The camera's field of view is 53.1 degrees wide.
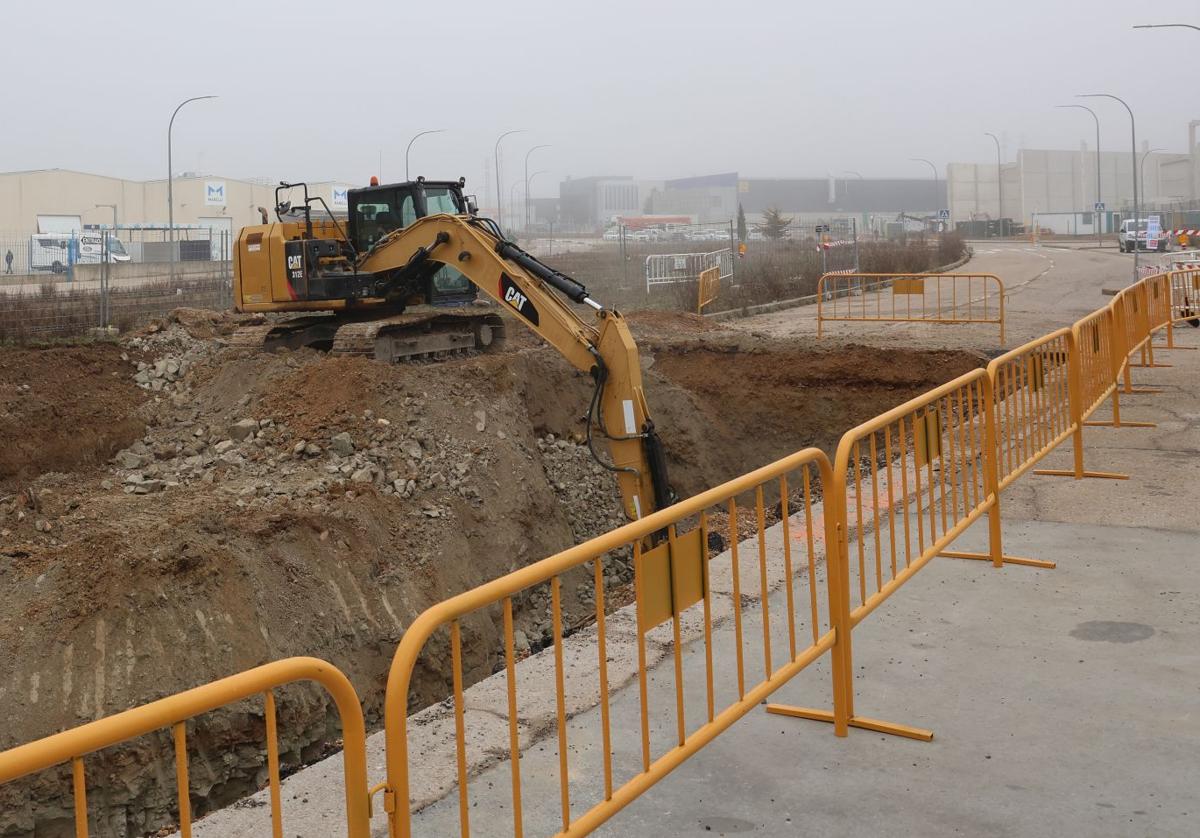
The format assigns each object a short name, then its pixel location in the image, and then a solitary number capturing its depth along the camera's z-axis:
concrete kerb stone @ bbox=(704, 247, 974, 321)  29.16
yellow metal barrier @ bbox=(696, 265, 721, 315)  29.03
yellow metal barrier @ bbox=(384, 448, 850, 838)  3.13
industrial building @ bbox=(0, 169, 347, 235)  79.00
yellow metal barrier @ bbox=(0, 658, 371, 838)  2.34
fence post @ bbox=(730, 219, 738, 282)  34.47
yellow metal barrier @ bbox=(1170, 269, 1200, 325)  20.33
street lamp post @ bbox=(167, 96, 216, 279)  33.90
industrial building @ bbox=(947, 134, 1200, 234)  127.81
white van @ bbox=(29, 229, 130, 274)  42.56
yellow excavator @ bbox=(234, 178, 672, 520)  12.64
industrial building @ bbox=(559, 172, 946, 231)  162.38
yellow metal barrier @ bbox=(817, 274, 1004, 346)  24.39
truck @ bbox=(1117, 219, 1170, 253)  58.91
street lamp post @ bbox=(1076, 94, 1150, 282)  38.44
